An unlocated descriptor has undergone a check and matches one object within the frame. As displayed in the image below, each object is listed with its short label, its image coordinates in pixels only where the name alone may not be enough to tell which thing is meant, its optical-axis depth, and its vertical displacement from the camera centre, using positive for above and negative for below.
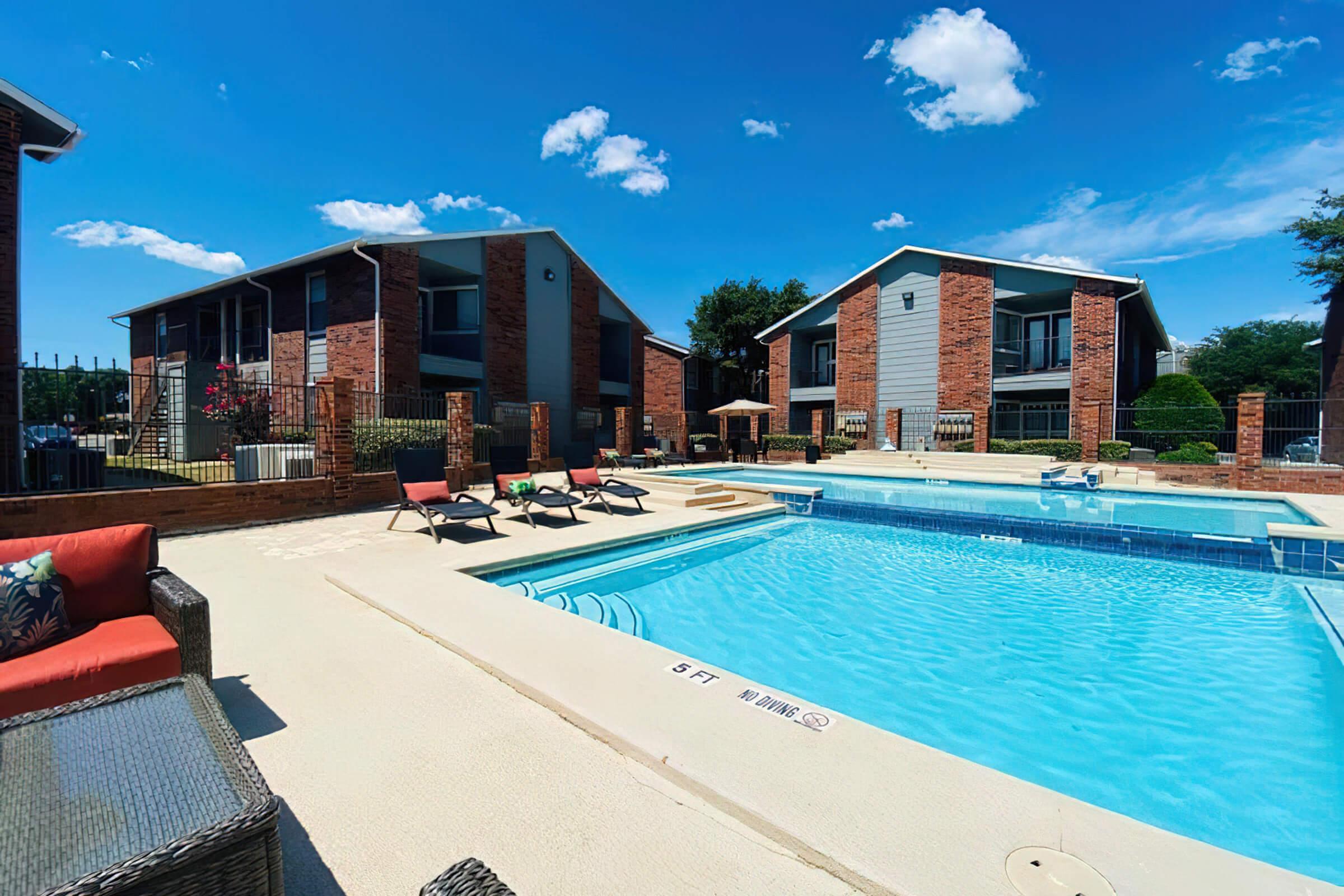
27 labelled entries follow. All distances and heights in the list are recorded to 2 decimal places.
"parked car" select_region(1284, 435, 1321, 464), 17.30 -0.44
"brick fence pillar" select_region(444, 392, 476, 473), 11.85 -0.07
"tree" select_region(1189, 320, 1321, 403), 41.09 +5.73
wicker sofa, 2.47 -1.03
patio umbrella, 21.28 +0.89
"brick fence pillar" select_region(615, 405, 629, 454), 19.14 +0.00
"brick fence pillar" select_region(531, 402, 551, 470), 14.77 -0.04
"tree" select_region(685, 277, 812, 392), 33.31 +6.60
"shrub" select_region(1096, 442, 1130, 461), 17.94 -0.49
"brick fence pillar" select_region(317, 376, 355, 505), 9.44 +0.07
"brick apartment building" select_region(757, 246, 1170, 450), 20.20 +3.62
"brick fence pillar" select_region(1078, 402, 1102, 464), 18.44 +0.12
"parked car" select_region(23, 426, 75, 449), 7.80 -0.20
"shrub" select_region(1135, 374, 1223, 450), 17.56 +0.79
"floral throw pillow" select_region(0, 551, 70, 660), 2.68 -0.87
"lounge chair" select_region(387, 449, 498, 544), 7.78 -0.85
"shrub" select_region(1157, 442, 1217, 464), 15.88 -0.54
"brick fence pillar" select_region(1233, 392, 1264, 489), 13.05 -0.04
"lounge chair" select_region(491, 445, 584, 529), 8.80 -0.89
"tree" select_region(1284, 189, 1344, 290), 23.41 +8.43
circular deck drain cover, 1.76 -1.40
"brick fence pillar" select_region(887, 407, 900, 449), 23.06 +0.31
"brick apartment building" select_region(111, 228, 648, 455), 15.88 +3.54
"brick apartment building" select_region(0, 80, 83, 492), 8.45 +3.49
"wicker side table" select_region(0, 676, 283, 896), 1.26 -0.96
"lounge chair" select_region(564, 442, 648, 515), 10.05 -0.91
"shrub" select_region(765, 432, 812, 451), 24.56 -0.41
